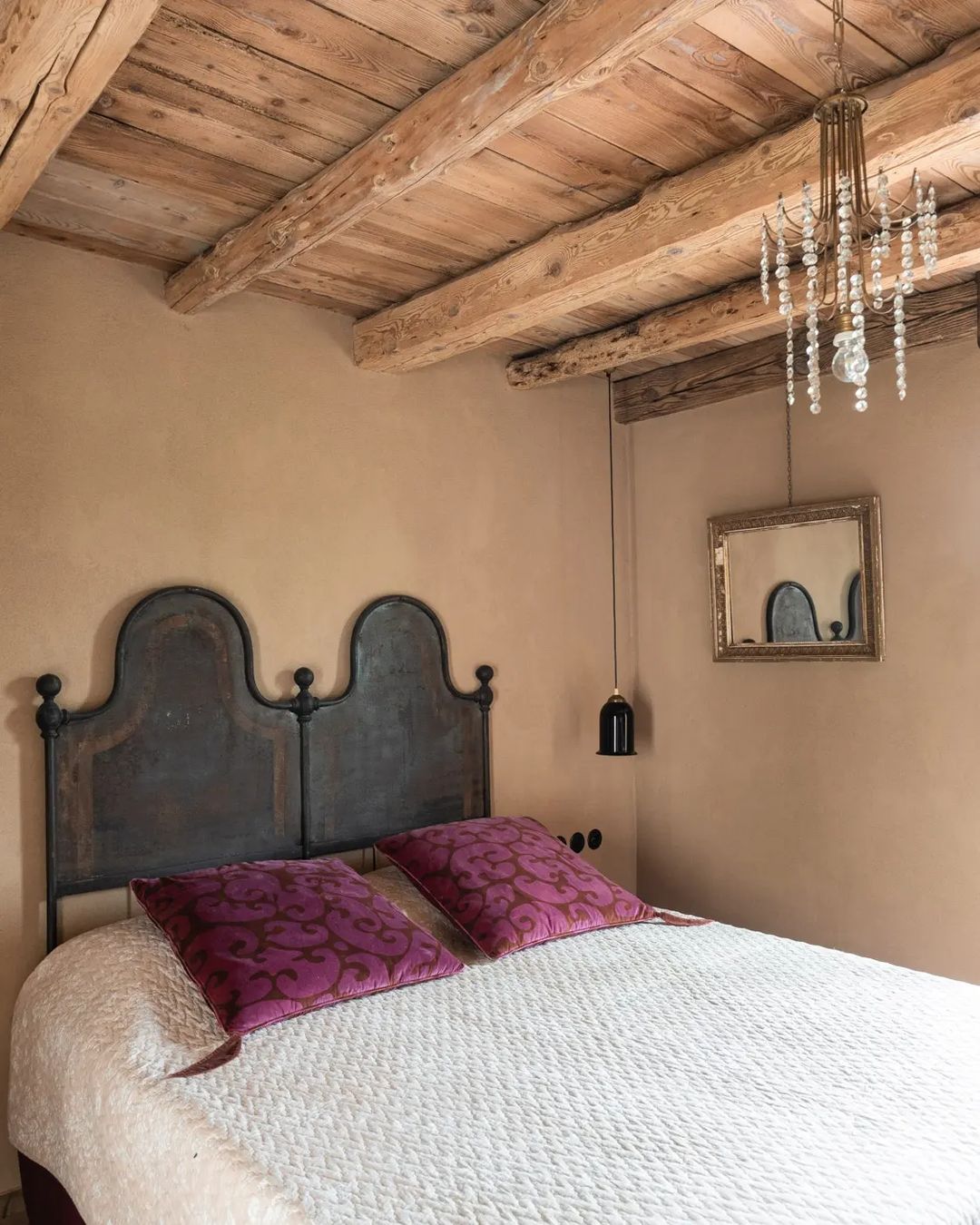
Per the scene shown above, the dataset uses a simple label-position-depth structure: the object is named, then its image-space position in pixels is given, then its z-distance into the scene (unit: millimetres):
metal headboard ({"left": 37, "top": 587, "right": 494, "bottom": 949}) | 2502
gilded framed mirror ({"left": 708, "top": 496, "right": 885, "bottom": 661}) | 3033
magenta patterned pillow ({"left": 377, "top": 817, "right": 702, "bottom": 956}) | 2516
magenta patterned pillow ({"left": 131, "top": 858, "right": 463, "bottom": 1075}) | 2070
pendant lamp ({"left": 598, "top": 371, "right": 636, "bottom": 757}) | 3406
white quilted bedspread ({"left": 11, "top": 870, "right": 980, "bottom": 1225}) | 1412
